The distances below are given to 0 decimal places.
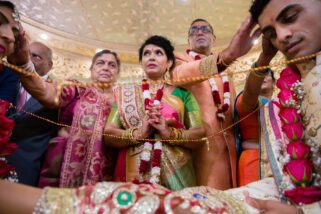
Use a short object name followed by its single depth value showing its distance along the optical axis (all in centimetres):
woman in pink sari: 169
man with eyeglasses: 185
